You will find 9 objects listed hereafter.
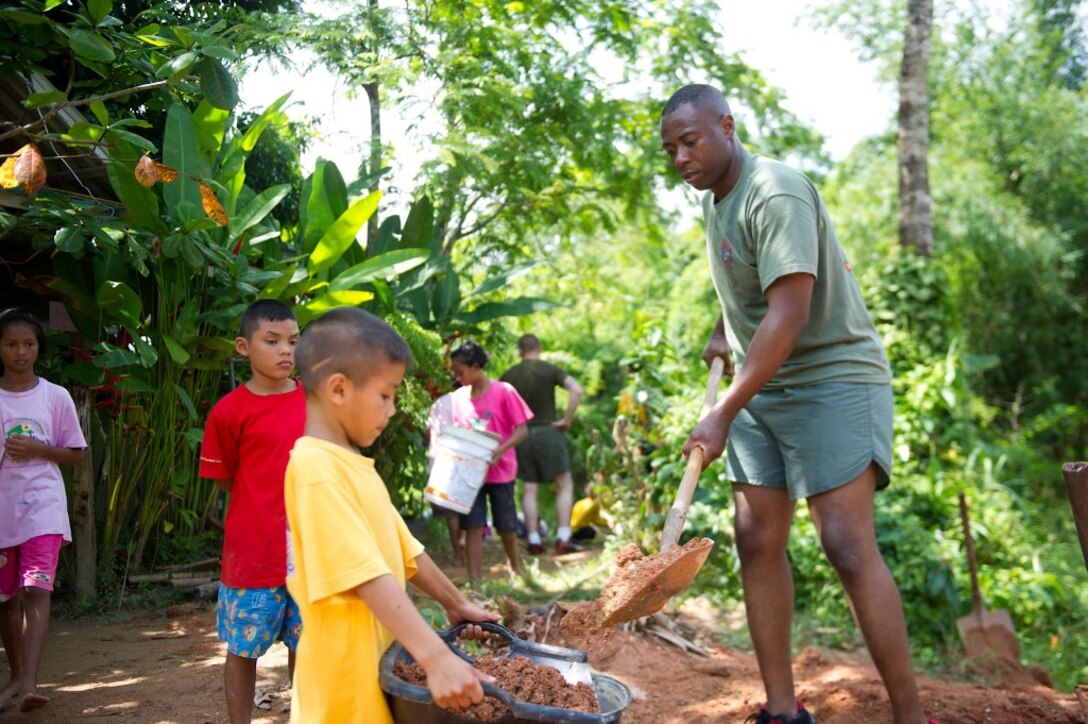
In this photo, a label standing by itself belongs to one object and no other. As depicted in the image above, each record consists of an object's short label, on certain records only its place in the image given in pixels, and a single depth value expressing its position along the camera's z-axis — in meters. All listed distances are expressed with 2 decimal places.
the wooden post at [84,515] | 5.54
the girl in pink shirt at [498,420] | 6.73
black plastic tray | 1.79
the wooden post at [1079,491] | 2.42
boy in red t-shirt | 3.05
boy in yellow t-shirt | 1.92
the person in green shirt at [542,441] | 8.52
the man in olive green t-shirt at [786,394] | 2.93
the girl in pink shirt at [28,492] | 3.76
